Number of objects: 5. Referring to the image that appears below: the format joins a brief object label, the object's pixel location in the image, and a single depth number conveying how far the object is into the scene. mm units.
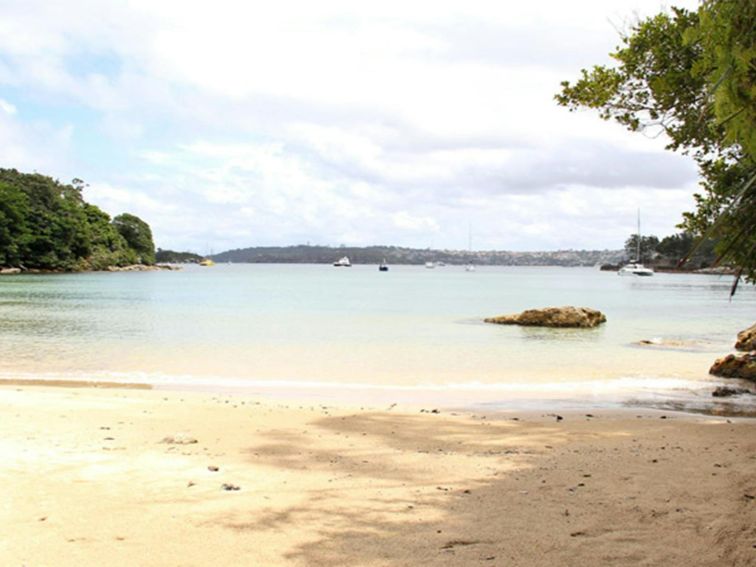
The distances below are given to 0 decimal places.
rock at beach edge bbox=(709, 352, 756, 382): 14758
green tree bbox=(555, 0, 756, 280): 3918
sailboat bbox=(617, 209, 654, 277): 140650
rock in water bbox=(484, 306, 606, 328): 27969
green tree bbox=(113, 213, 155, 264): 130000
